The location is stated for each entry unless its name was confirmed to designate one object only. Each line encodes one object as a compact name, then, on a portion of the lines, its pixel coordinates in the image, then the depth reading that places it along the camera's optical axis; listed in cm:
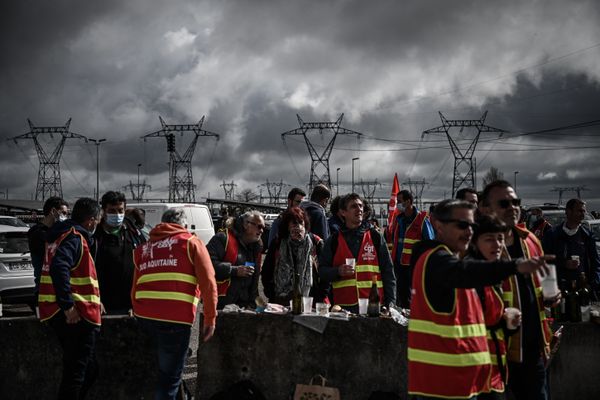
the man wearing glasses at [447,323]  295
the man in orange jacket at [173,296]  423
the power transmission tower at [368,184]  12682
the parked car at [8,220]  1532
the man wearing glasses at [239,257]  555
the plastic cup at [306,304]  499
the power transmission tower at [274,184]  12136
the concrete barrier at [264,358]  488
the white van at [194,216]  1485
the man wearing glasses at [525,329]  357
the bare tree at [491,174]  8517
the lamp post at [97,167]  4753
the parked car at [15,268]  961
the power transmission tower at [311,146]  5712
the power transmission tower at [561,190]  13800
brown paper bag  461
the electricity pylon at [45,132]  7138
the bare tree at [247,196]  12636
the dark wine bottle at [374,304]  493
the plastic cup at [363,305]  511
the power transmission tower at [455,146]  5278
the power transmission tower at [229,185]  12838
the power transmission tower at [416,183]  12664
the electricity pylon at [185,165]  6446
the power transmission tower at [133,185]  13392
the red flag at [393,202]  1152
